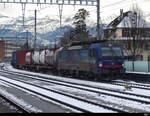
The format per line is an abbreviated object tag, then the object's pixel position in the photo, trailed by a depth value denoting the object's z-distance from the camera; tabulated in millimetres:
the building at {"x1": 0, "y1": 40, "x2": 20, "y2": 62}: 191625
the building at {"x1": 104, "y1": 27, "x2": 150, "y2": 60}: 53438
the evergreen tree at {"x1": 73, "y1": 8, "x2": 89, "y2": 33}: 101875
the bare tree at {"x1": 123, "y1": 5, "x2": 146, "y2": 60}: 49738
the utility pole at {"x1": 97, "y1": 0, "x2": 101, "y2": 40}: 34278
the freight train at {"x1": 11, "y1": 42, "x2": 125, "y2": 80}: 29297
